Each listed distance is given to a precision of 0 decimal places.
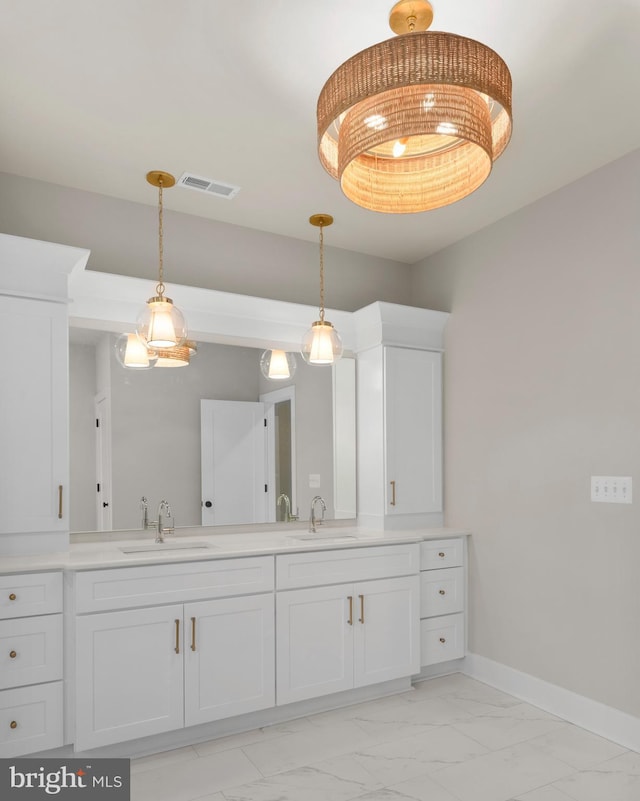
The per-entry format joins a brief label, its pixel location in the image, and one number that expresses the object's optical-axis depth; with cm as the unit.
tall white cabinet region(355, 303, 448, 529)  368
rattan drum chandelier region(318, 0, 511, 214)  152
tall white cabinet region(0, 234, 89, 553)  265
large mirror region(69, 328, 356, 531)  311
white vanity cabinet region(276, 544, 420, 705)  299
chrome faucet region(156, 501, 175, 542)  324
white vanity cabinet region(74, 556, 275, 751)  251
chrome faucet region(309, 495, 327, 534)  366
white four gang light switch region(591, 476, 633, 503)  277
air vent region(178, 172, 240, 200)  303
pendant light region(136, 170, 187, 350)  263
